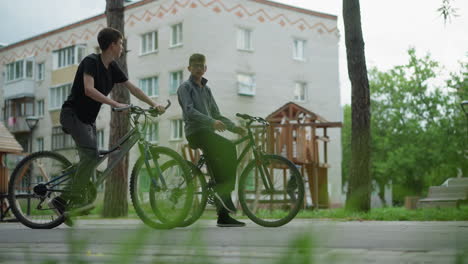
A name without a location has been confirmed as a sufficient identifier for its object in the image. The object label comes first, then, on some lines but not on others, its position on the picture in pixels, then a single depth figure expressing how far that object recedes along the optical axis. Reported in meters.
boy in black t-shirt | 5.87
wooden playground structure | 18.07
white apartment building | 37.38
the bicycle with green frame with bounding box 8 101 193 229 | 5.62
